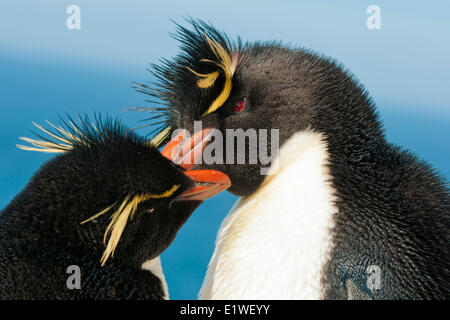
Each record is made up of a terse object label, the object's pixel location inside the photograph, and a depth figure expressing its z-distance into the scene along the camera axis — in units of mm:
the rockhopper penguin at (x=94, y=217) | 1805
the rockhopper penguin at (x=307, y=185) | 1784
